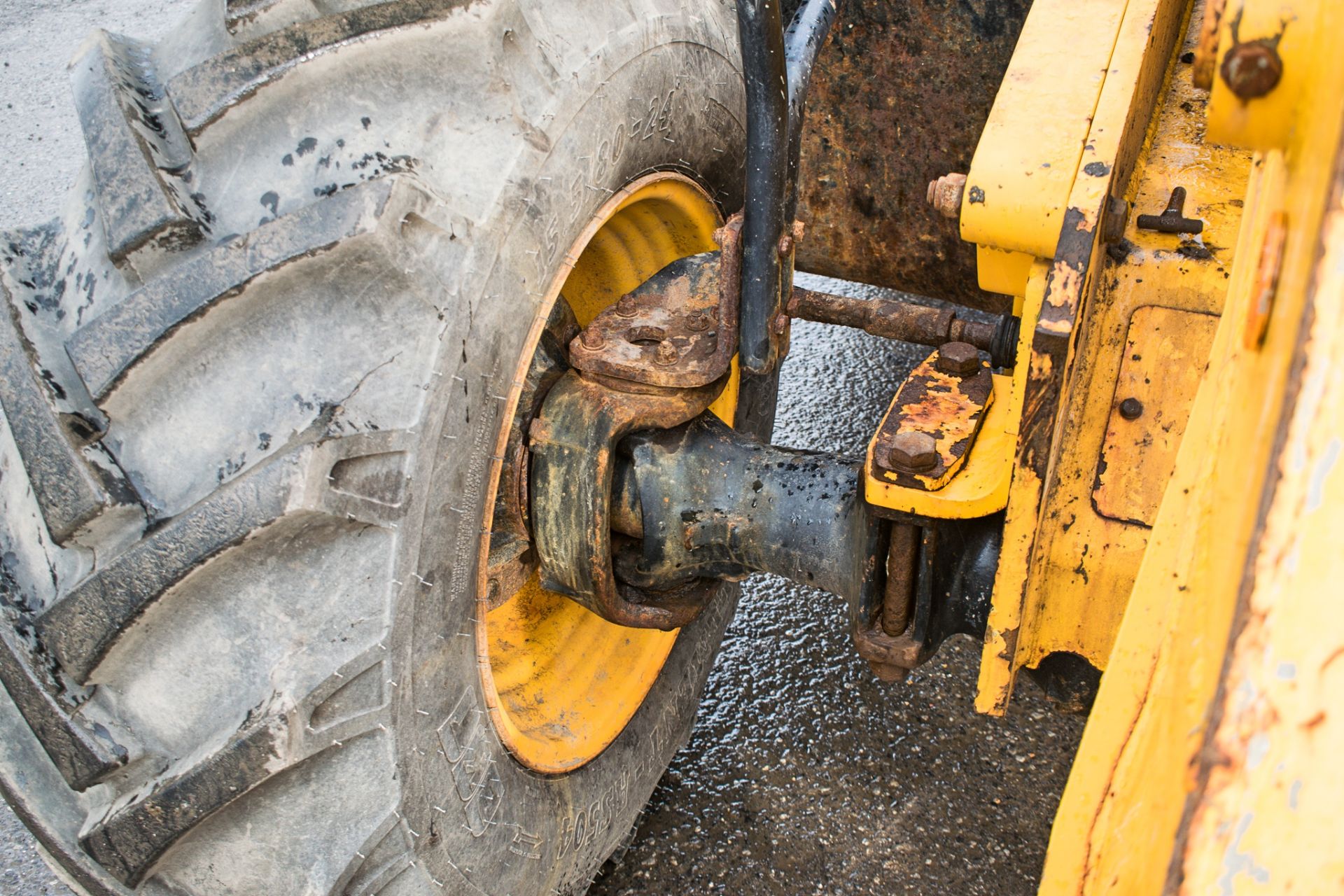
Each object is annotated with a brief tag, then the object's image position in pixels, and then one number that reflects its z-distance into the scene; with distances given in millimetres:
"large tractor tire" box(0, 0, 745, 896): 804
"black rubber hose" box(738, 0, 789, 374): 1015
